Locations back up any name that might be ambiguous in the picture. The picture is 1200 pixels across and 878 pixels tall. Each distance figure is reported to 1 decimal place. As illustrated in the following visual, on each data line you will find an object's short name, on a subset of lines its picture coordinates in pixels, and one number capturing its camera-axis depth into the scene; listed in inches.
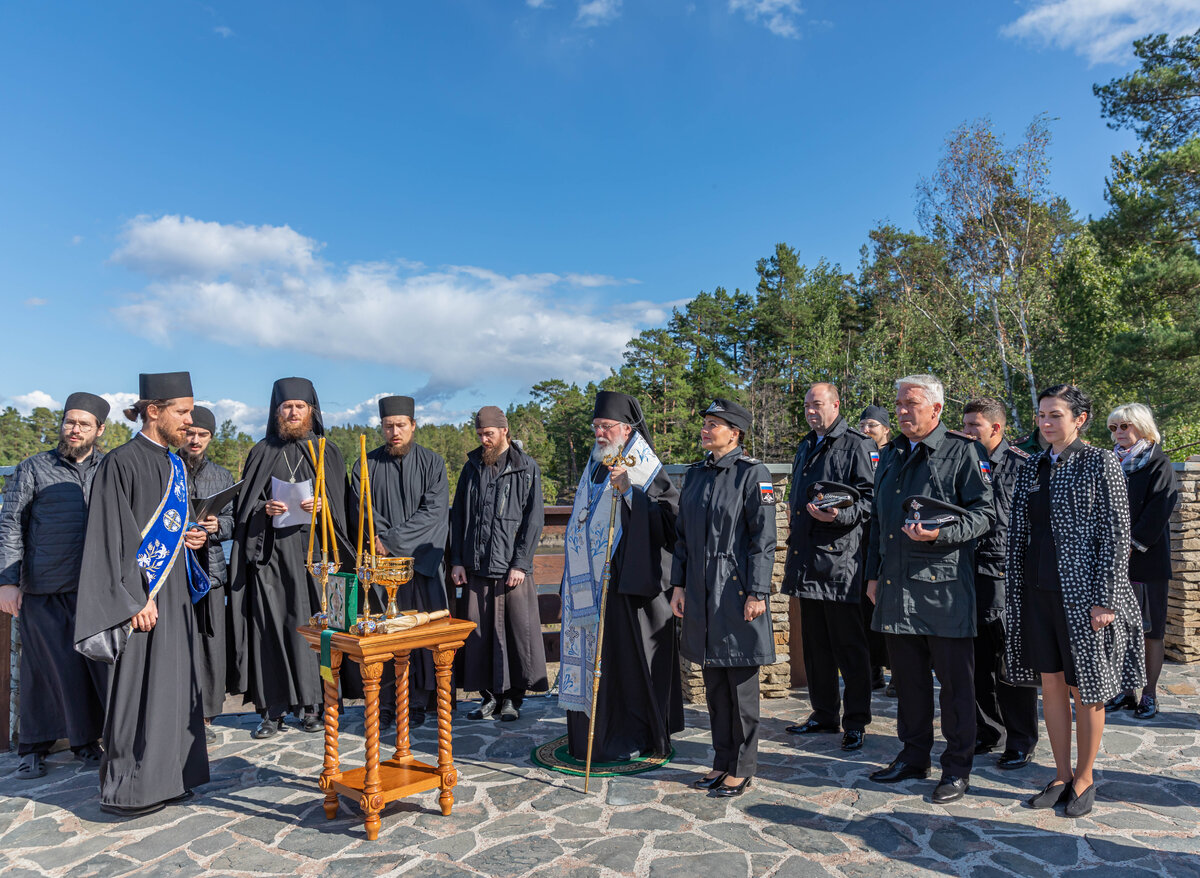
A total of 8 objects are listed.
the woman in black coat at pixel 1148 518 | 218.4
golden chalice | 160.2
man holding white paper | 227.1
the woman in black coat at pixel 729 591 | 170.9
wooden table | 153.9
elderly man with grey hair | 165.3
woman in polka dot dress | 151.9
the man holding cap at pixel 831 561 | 205.2
